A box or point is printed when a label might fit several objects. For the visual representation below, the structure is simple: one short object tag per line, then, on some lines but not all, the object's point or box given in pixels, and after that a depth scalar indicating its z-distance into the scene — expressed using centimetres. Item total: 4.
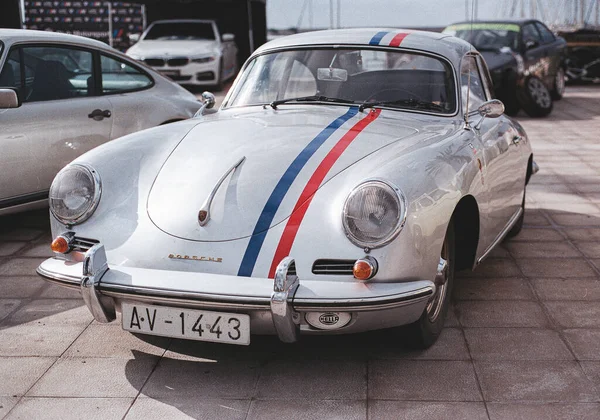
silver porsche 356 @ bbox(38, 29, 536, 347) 322
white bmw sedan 1583
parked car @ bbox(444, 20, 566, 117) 1295
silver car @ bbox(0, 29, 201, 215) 560
